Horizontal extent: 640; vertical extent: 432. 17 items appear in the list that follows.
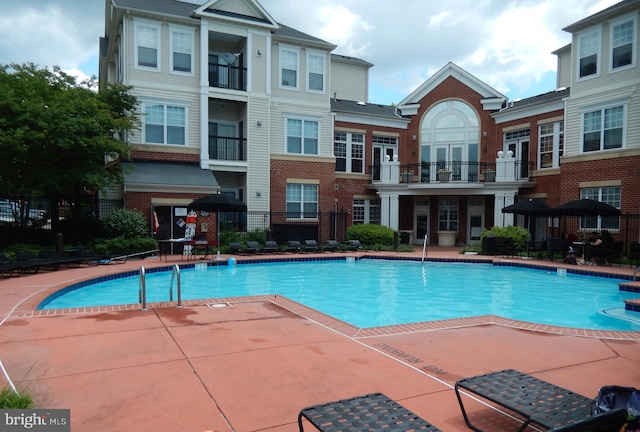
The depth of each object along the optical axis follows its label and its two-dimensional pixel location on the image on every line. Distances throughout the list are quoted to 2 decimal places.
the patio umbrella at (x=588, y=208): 16.86
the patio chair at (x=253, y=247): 20.16
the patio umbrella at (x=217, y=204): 17.58
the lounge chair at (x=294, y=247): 21.03
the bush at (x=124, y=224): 18.36
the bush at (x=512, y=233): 21.19
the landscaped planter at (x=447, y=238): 26.84
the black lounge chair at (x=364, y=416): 3.12
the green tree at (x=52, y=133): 15.51
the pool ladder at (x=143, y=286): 8.07
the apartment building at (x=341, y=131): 20.20
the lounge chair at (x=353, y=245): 22.34
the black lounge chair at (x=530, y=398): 3.38
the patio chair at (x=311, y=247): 21.36
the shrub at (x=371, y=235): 23.78
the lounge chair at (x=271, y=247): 20.59
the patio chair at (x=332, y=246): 21.66
